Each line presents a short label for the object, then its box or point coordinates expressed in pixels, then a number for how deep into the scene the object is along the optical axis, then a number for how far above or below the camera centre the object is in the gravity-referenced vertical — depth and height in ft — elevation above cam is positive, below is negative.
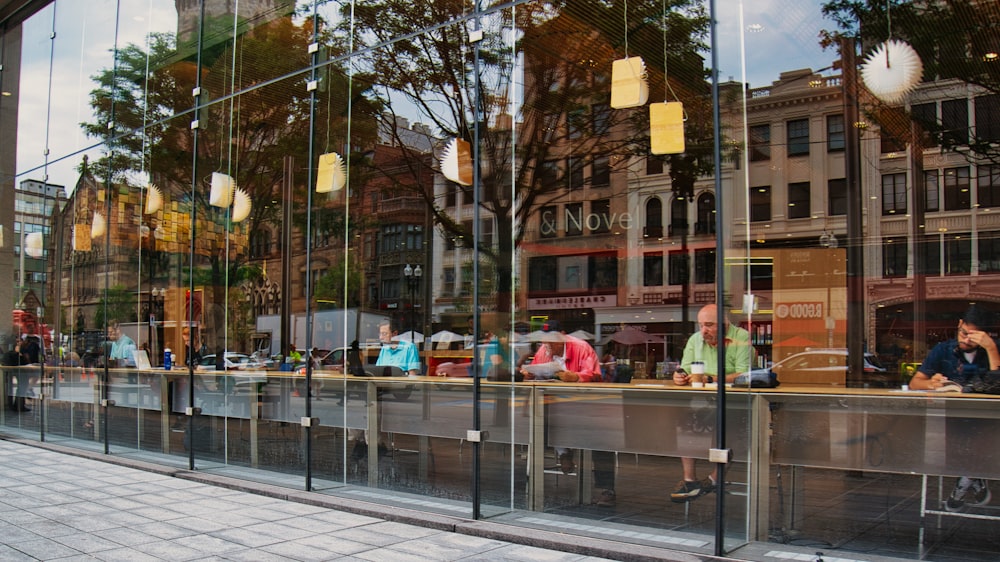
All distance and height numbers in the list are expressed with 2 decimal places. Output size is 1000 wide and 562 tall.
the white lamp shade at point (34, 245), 43.91 +2.89
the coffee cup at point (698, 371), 19.17 -1.98
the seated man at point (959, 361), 22.62 -2.18
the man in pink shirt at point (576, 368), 19.43 -2.47
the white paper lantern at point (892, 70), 33.17 +10.76
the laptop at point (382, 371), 25.34 -2.58
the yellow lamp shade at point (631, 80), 22.34 +6.47
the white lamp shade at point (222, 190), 31.37 +4.30
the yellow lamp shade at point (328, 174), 26.91 +4.25
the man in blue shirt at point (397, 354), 26.58 -2.18
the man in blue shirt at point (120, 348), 34.73 -2.47
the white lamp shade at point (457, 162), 25.72 +4.77
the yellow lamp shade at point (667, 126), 19.47 +4.33
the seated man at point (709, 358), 17.57 -1.59
